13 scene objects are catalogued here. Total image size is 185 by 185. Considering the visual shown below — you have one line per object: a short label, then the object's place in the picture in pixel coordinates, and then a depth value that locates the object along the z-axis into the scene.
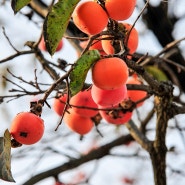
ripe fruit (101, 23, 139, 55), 1.84
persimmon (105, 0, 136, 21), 1.79
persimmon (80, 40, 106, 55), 1.93
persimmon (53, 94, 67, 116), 2.07
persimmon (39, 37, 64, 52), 2.55
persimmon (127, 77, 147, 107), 2.10
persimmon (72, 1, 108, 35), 1.78
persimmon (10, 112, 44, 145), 1.82
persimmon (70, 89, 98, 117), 2.02
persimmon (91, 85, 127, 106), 1.82
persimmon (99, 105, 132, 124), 2.02
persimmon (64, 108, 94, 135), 2.09
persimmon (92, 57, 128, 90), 1.76
